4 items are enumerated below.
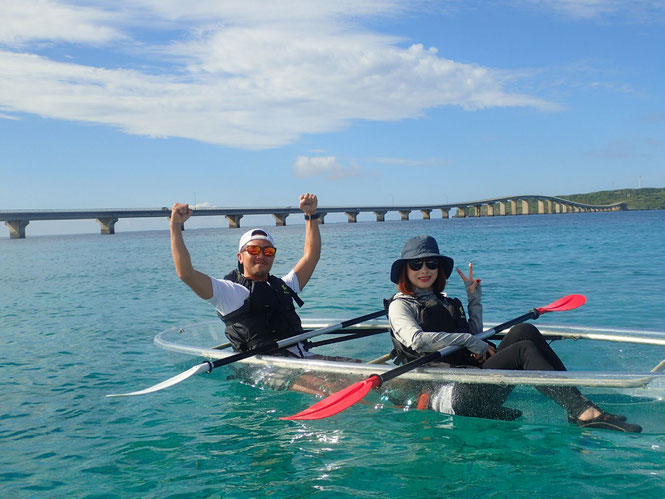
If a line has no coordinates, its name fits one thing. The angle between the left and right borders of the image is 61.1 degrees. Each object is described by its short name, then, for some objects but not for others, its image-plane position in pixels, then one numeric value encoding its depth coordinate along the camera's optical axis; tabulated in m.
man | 5.74
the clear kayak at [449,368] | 4.23
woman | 4.41
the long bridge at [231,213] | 84.12
